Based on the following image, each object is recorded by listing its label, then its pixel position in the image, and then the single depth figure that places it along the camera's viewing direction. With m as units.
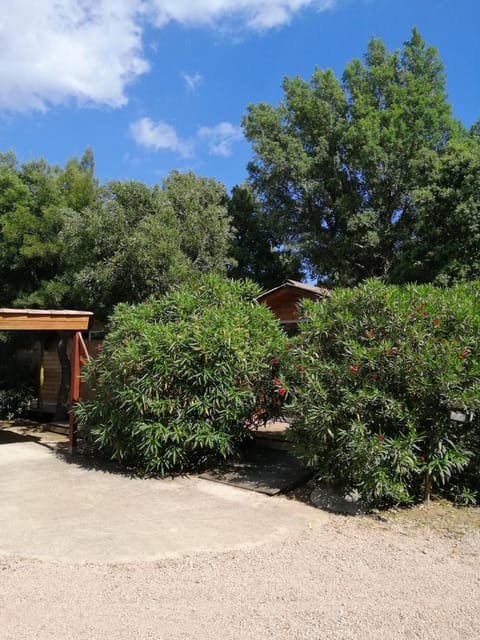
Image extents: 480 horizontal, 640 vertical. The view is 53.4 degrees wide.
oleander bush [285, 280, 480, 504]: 4.52
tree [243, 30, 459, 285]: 16.23
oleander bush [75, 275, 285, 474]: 5.81
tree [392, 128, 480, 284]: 10.83
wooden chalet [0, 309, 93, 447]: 7.45
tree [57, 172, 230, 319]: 10.98
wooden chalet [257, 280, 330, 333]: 10.05
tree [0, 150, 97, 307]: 11.95
